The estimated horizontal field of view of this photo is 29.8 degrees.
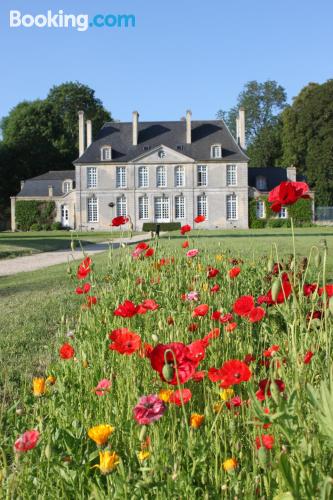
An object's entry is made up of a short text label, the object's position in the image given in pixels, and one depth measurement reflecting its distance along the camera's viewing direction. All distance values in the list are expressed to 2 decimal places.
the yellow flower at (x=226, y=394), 1.97
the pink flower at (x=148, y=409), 1.57
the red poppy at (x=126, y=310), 2.39
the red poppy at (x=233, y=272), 3.67
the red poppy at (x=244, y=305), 2.38
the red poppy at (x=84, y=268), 3.57
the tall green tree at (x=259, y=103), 58.41
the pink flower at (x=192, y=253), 4.30
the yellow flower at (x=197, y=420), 1.74
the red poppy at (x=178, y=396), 1.83
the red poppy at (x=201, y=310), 2.72
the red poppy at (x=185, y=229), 4.78
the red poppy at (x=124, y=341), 2.12
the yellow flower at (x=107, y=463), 1.47
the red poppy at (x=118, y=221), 3.92
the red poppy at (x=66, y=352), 2.55
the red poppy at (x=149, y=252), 4.33
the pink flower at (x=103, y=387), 2.15
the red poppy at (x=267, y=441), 1.60
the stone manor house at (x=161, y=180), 47.03
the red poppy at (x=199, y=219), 5.00
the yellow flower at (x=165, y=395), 1.83
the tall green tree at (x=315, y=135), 47.22
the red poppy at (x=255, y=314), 2.41
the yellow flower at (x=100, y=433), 1.55
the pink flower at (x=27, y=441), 1.49
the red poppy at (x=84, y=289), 3.74
